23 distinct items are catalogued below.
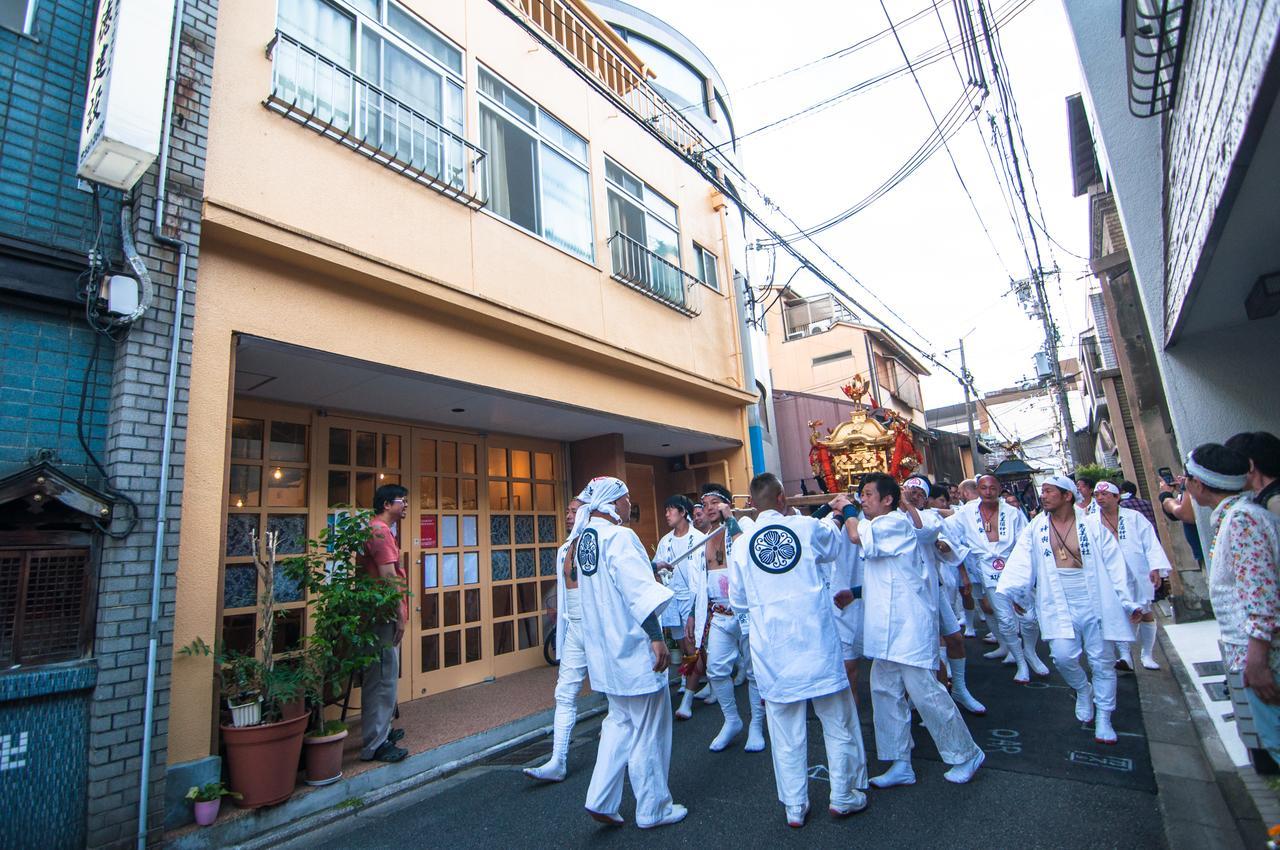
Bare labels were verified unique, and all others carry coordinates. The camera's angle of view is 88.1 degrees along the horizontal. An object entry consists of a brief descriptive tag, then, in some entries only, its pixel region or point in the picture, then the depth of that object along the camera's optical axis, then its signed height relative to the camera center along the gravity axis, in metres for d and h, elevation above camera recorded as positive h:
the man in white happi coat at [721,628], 5.35 -0.75
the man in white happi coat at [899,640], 4.20 -0.72
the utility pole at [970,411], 22.57 +3.81
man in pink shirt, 5.24 -0.84
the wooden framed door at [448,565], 7.68 -0.03
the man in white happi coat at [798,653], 3.82 -0.70
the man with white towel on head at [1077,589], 4.93 -0.59
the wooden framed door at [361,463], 7.11 +1.17
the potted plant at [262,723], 4.28 -0.95
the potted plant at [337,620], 4.72 -0.36
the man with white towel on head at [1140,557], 5.89 -0.44
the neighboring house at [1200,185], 2.32 +1.38
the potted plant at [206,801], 4.06 -1.33
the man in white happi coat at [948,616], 5.73 -0.80
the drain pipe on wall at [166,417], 3.89 +1.07
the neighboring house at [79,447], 3.73 +0.87
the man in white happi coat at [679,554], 6.87 -0.10
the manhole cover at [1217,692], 5.12 -1.47
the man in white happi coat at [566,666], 4.86 -0.86
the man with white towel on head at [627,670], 3.90 -0.73
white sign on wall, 3.99 +2.99
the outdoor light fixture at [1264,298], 3.96 +1.24
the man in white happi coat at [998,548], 6.79 -0.30
